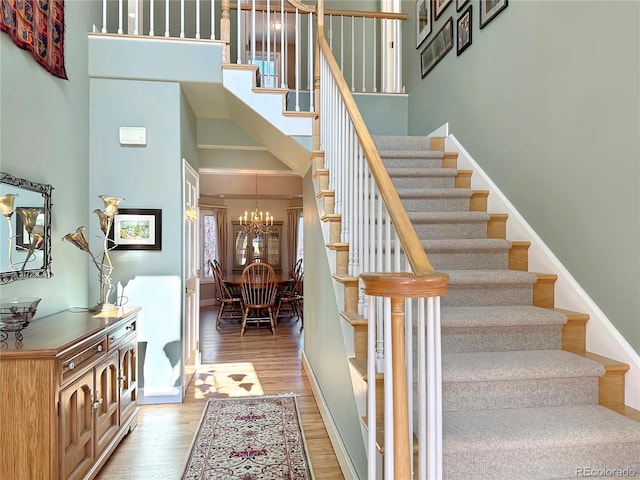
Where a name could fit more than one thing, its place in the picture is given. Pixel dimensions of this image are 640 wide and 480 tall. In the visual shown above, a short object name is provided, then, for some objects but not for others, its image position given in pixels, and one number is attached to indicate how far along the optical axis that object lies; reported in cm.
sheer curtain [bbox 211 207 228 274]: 905
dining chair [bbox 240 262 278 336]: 585
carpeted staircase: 154
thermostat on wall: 324
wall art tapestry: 215
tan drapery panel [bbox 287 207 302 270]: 938
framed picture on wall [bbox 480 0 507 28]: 288
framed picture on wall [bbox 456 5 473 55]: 329
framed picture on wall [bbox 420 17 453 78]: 359
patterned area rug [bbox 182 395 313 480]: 229
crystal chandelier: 783
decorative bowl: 186
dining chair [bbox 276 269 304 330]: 659
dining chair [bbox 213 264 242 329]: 629
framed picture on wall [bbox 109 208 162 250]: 326
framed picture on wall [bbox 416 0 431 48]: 396
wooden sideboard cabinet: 175
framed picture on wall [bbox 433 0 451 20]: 361
